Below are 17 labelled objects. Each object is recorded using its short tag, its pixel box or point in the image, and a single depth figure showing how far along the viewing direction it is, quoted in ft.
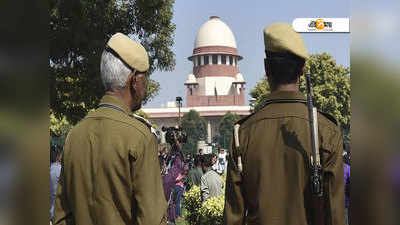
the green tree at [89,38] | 28.14
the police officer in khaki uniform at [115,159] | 6.15
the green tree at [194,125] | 205.57
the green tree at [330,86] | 115.14
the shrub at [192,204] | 24.18
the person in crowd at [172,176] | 22.29
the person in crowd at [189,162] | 51.85
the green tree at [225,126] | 195.23
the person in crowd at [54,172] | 22.25
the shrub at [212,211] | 19.58
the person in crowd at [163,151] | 48.32
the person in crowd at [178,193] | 30.22
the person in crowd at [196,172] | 29.01
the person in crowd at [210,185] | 21.70
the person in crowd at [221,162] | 44.28
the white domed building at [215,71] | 252.42
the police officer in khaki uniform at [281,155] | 6.30
